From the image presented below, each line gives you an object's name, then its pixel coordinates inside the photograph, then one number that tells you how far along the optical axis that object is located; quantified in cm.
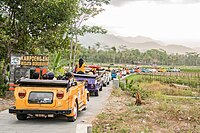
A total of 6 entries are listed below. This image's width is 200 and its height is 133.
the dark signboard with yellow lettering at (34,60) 1693
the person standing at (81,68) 1825
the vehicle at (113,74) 4118
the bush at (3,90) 1535
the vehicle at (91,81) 1773
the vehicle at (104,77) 2623
